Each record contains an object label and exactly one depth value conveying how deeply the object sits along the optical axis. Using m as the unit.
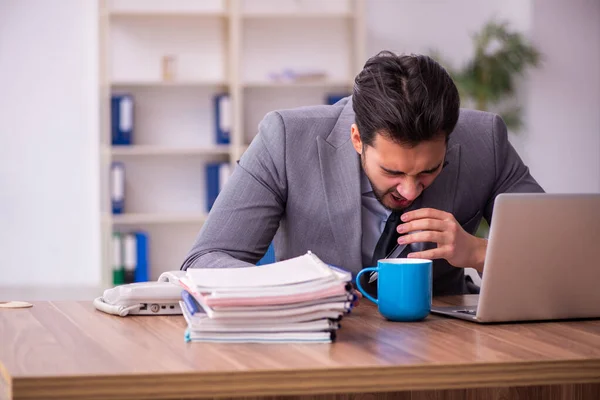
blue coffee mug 3.32
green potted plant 8.13
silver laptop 3.20
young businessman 3.91
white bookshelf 8.31
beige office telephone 3.45
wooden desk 2.44
